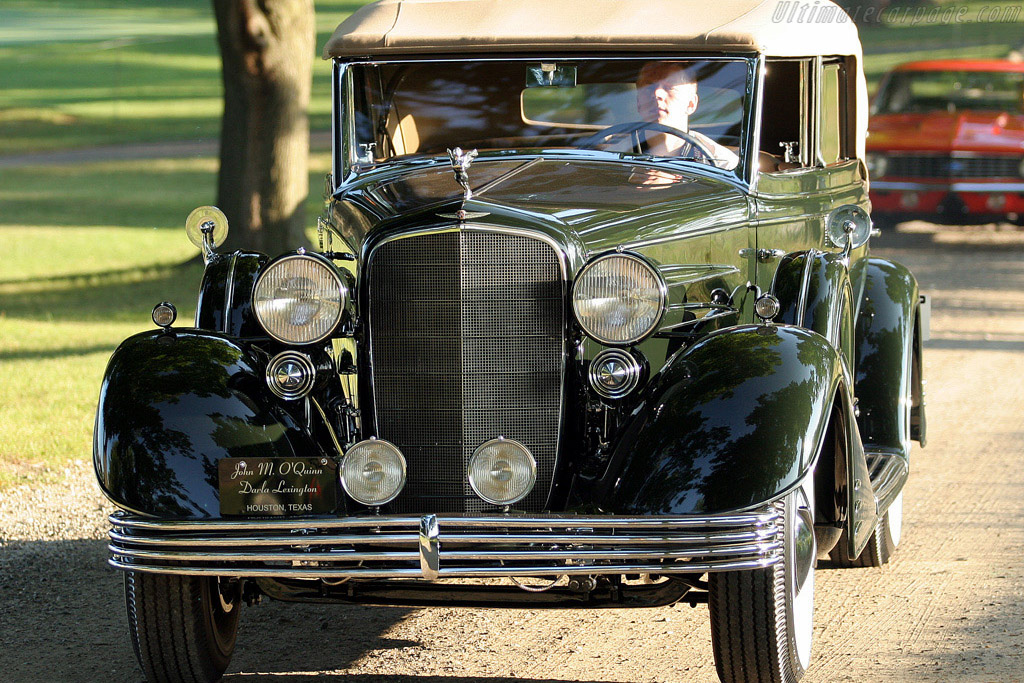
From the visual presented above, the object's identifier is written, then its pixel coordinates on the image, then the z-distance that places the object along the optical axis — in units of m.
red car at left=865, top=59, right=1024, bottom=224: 28.58
